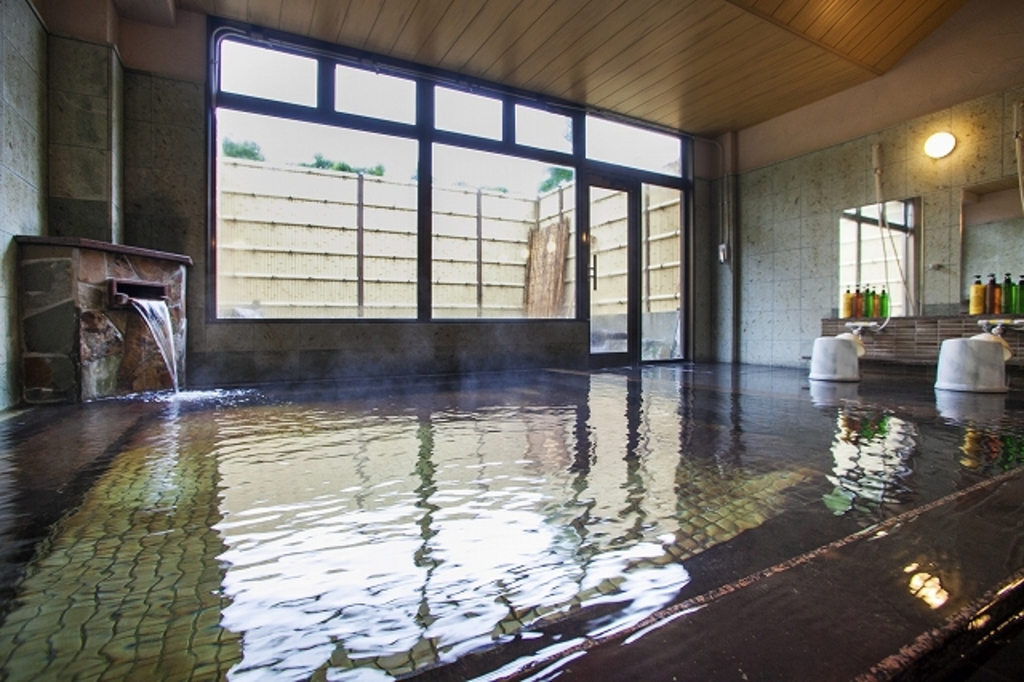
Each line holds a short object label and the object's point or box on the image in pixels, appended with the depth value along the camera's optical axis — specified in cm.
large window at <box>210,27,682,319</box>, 404
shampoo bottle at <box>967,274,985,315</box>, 389
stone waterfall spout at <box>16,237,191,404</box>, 272
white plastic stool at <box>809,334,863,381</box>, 371
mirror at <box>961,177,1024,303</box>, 390
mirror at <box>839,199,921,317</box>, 451
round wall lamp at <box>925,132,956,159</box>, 426
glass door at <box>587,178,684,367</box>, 571
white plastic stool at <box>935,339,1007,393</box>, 306
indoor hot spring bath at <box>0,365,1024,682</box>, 61
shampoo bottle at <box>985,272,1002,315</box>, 381
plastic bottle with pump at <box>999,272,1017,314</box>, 375
